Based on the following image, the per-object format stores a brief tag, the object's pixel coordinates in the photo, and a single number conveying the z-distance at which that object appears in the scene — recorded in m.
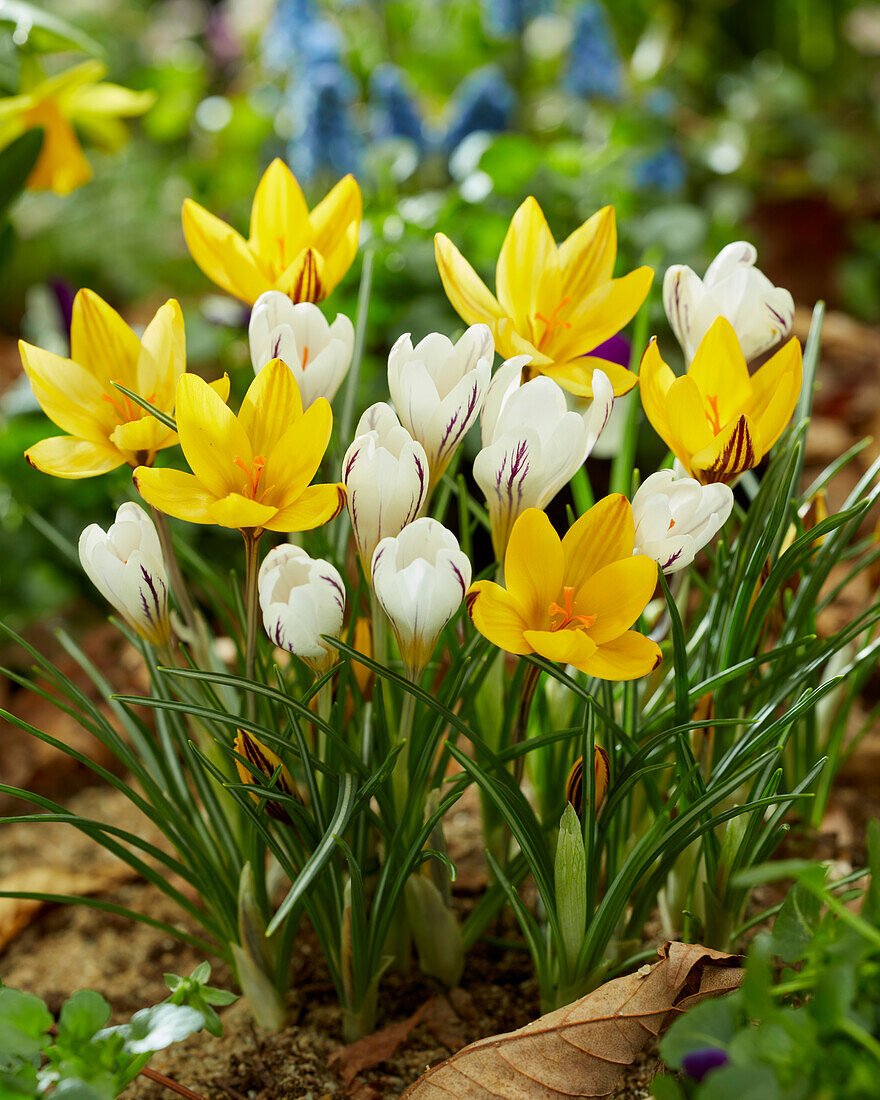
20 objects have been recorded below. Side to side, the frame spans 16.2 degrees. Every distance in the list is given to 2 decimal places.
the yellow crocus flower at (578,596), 0.78
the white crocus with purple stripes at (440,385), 0.80
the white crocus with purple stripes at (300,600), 0.78
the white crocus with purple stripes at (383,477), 0.79
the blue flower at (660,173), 2.20
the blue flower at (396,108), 2.19
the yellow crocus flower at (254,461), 0.79
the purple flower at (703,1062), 0.75
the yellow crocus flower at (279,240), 0.85
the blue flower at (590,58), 2.27
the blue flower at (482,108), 2.15
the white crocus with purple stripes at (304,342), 0.81
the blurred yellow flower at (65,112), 1.06
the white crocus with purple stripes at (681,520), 0.79
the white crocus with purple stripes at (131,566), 0.80
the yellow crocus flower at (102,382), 0.82
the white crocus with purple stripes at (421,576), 0.78
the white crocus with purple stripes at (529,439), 0.79
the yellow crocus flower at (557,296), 0.83
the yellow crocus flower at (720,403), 0.81
